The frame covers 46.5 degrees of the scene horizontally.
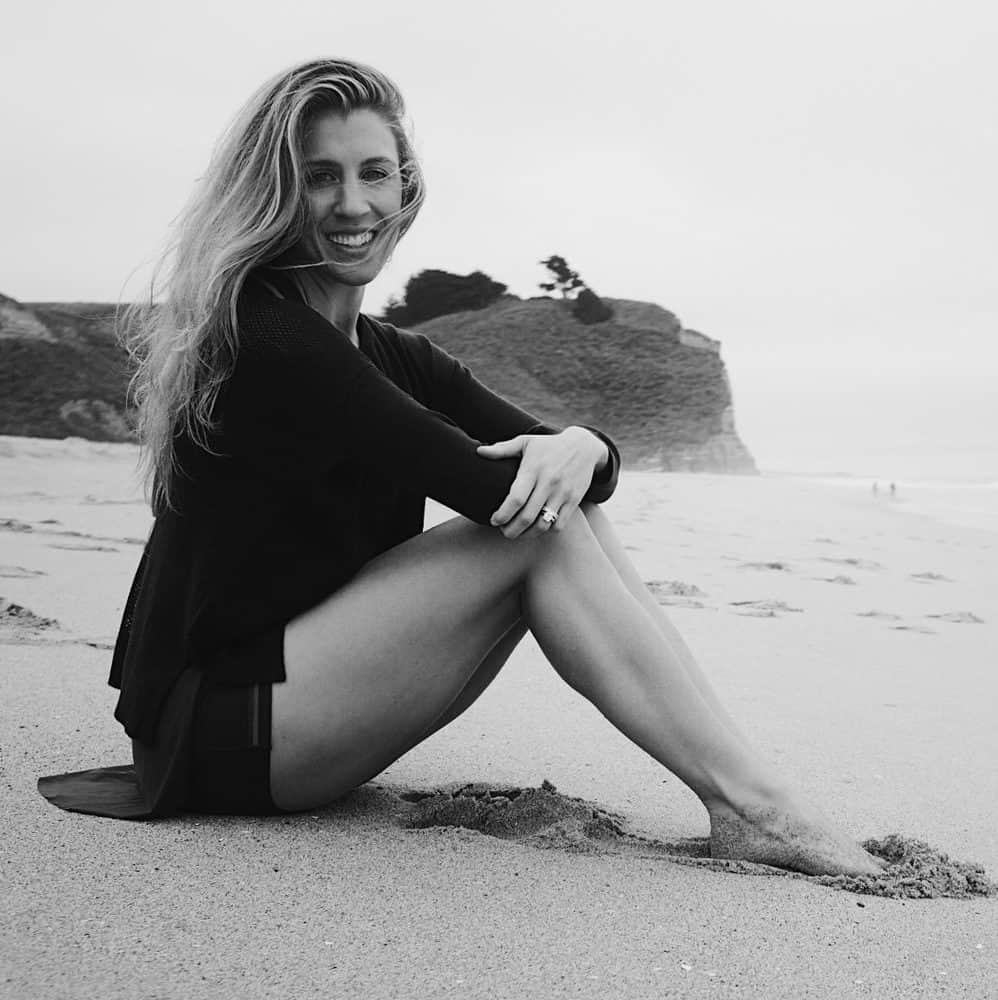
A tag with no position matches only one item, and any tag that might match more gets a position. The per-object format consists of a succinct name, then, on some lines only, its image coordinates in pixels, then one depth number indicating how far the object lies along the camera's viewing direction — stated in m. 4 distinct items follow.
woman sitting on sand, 1.77
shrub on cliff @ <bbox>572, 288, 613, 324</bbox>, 29.12
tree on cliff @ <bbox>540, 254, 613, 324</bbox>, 29.19
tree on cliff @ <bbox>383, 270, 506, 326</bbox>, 30.05
